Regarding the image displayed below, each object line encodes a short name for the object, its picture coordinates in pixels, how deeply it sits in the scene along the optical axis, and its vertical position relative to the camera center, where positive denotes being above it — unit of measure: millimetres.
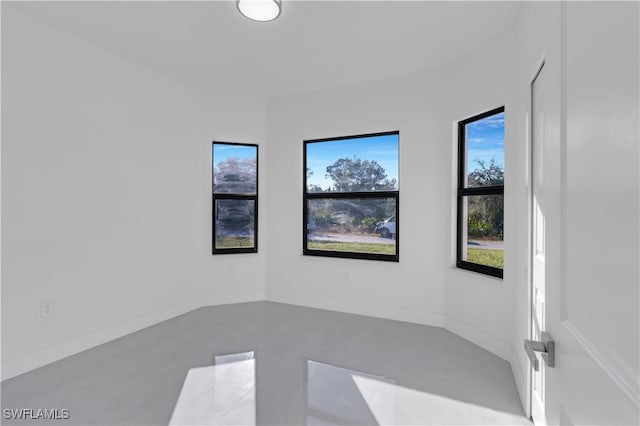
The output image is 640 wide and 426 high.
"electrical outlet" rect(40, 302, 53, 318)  2836 -804
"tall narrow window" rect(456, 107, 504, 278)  3180 +222
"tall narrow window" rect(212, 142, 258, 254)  4699 +226
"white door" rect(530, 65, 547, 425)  1846 -106
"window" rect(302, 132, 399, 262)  4211 +235
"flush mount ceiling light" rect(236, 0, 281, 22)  2557 +1573
